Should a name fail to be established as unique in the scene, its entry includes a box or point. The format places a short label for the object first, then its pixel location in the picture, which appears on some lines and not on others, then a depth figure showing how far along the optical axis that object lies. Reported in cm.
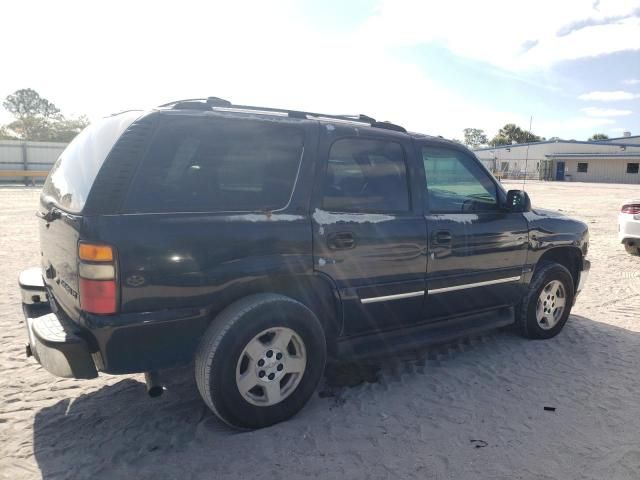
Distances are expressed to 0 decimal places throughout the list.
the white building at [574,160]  4669
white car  773
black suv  247
